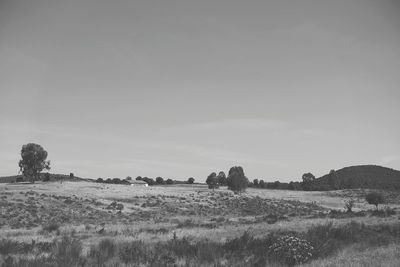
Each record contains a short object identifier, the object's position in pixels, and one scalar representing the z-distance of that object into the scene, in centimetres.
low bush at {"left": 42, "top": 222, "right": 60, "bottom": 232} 2517
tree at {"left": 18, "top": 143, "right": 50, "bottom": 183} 9862
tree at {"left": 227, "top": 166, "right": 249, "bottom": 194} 9775
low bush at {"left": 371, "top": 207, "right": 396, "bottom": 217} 3572
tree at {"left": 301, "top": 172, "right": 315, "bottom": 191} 14379
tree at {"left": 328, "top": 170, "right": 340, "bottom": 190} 14140
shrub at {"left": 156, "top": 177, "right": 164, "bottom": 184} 16885
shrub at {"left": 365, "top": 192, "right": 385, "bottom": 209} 6112
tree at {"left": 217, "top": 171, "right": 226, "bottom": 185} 13588
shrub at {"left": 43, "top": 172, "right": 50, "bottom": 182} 11725
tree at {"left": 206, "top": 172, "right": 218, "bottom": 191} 12252
